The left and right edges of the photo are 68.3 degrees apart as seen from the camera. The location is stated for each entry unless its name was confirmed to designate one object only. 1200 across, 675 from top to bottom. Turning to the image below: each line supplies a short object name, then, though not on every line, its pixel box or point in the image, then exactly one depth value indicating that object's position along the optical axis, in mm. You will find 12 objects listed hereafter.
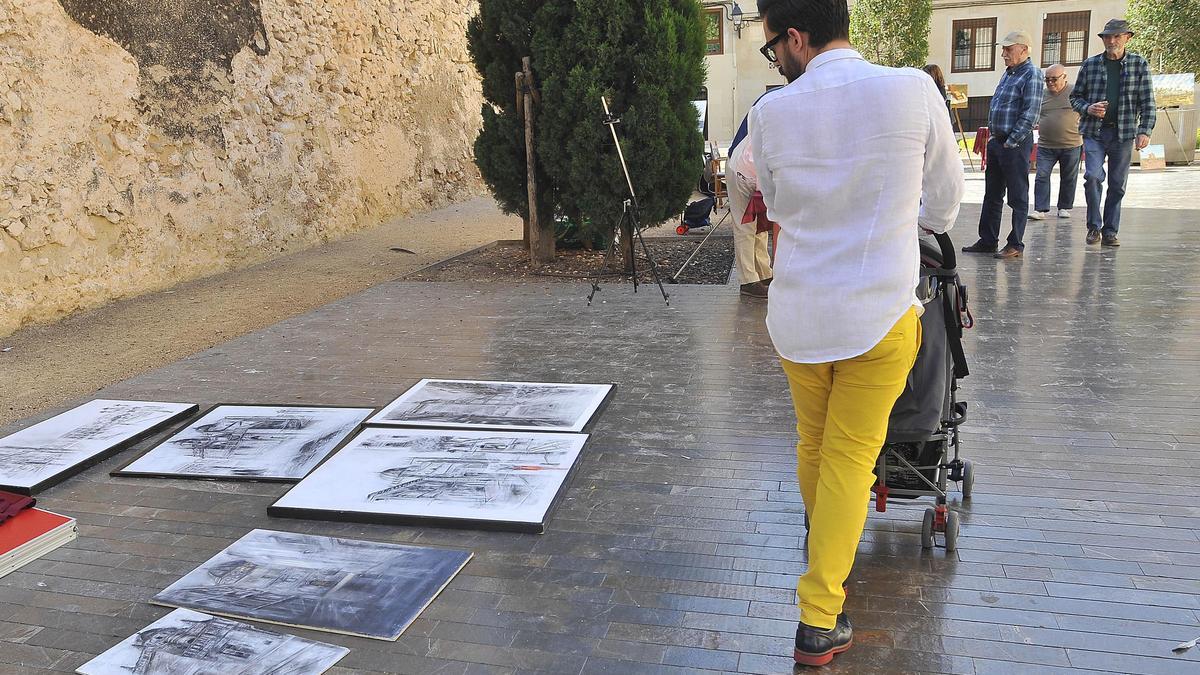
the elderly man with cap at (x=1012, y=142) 7496
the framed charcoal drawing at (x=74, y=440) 3869
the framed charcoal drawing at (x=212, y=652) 2457
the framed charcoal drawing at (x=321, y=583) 2705
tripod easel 7273
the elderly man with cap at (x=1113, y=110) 7934
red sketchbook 3135
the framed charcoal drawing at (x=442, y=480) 3332
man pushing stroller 2150
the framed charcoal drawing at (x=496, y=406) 4262
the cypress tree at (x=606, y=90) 7453
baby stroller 2645
